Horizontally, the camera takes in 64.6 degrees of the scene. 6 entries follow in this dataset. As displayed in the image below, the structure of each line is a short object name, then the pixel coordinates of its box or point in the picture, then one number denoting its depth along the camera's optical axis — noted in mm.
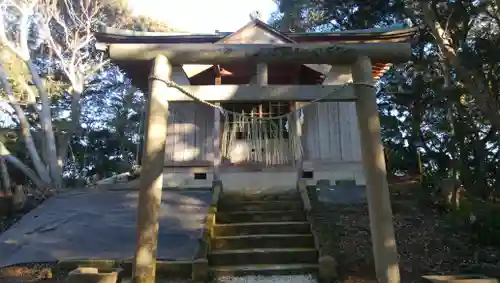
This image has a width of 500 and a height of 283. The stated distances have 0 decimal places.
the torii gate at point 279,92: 4418
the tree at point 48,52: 14438
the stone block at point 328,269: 5613
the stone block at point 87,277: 3719
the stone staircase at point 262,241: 6082
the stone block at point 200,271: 5707
